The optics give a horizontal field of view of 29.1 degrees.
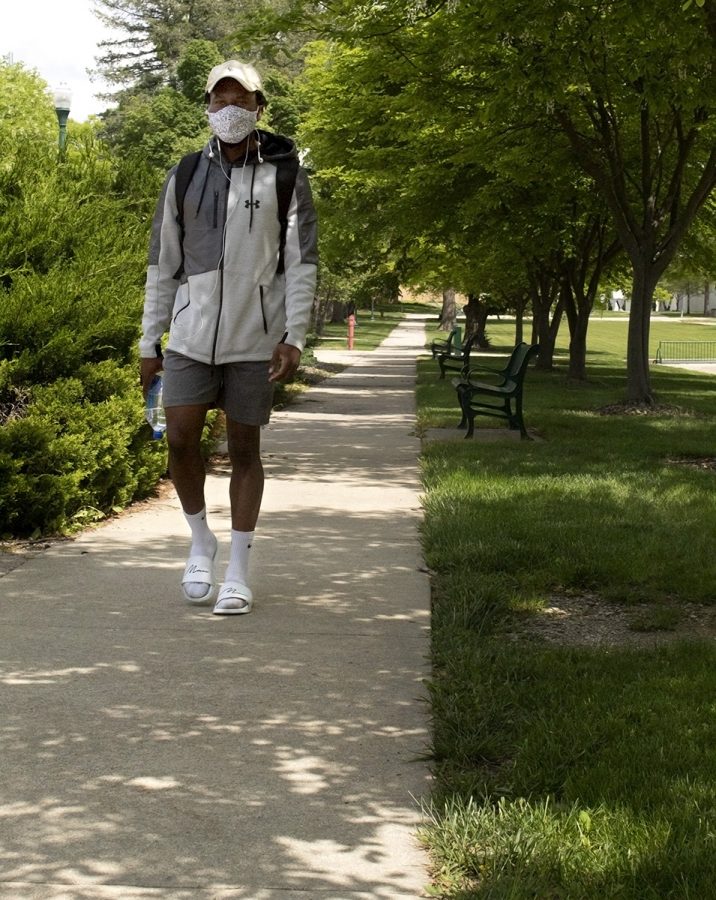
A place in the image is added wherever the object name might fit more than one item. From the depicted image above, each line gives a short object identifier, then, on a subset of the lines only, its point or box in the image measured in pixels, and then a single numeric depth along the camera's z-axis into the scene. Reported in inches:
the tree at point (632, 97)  465.1
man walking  221.5
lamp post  1003.8
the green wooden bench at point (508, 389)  553.9
